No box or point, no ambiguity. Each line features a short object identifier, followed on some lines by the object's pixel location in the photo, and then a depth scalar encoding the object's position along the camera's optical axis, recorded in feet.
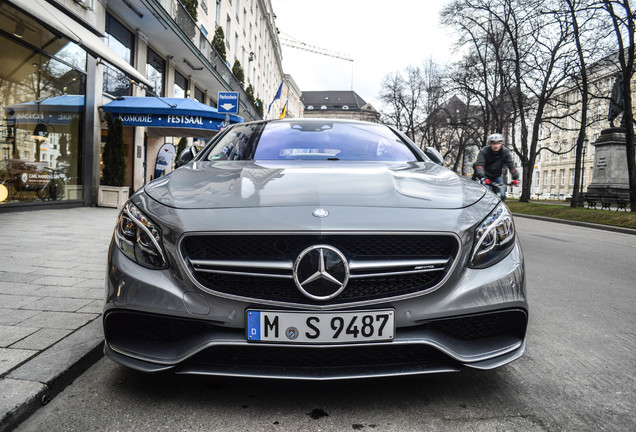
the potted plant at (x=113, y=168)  42.52
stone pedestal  80.02
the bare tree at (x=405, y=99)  146.51
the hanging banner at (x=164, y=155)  44.67
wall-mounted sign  38.34
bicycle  28.73
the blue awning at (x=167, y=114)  42.91
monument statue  74.87
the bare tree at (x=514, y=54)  74.54
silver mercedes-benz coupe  6.63
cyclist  28.66
